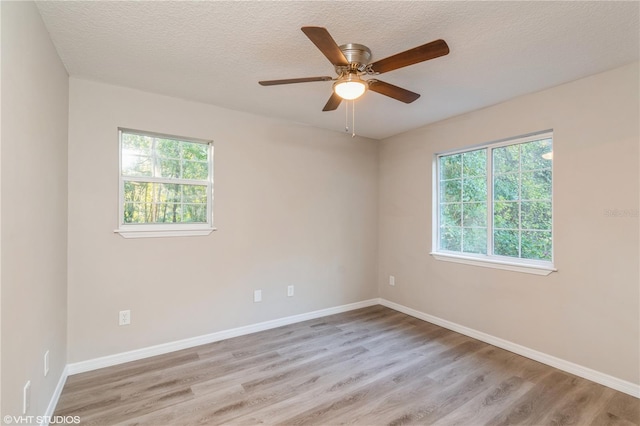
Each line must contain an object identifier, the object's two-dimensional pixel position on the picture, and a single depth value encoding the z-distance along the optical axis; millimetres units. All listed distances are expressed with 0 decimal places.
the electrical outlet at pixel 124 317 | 2637
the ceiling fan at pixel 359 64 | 1547
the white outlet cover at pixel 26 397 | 1488
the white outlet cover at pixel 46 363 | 1841
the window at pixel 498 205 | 2801
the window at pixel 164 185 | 2738
